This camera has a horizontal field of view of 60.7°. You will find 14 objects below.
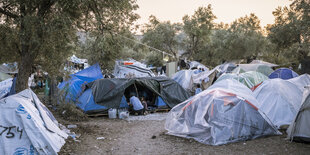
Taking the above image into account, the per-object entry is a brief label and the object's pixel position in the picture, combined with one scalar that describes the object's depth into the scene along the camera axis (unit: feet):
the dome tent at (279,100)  26.37
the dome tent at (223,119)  22.71
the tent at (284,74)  58.08
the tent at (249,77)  46.91
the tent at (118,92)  37.27
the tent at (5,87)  41.93
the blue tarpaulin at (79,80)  40.89
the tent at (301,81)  30.07
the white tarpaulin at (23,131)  17.69
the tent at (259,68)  73.76
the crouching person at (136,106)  37.70
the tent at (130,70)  61.26
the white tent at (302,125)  20.95
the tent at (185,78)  58.49
